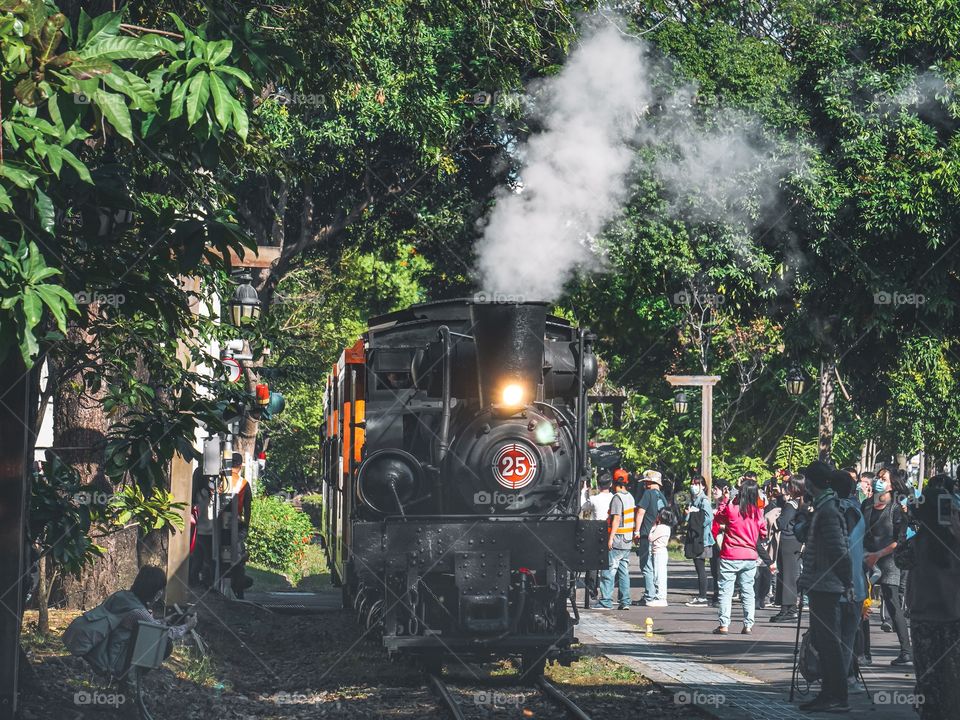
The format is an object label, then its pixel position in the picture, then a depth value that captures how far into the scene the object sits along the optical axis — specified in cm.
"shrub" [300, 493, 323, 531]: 4453
